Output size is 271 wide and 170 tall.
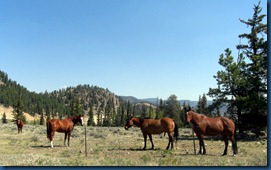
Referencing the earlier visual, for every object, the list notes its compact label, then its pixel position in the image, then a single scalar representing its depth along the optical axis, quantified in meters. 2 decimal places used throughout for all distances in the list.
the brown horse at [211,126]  13.70
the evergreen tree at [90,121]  88.63
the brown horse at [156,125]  15.95
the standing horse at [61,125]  18.78
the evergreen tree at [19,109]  75.28
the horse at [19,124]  31.08
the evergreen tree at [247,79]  23.39
